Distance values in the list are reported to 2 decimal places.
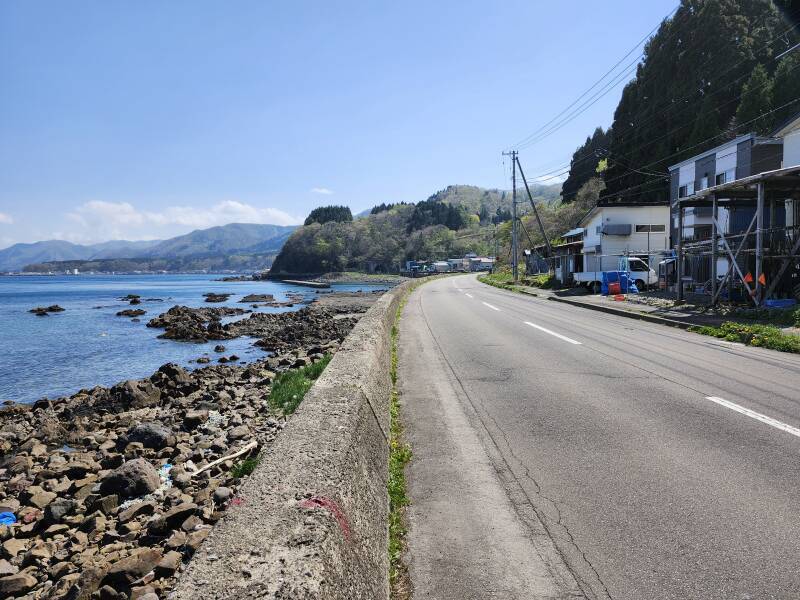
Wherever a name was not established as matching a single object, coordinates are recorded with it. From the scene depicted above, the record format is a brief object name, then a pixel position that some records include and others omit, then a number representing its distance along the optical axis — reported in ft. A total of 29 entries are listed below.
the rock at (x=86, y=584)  12.26
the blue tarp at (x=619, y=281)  84.48
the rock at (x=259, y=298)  204.50
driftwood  21.99
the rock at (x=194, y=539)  13.64
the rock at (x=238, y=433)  26.55
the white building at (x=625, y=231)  108.78
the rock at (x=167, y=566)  12.58
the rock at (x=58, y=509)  19.20
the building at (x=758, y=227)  48.52
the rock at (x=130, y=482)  20.52
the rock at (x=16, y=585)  14.06
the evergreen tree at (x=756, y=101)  109.01
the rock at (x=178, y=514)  15.84
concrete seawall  6.64
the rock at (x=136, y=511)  17.60
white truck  93.45
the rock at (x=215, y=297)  212.54
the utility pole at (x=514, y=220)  150.71
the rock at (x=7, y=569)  15.12
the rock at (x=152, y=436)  27.30
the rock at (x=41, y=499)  20.88
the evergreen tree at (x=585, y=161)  239.71
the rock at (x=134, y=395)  41.09
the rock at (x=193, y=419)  31.60
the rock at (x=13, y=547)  16.57
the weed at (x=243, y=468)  19.81
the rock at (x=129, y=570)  12.42
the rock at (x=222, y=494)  17.38
